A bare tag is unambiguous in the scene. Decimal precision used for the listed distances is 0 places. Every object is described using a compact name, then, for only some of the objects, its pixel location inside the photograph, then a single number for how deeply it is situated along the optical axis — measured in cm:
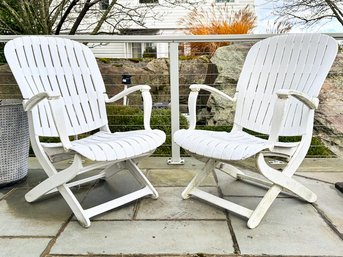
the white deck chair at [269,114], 179
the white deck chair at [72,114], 179
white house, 640
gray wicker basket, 228
